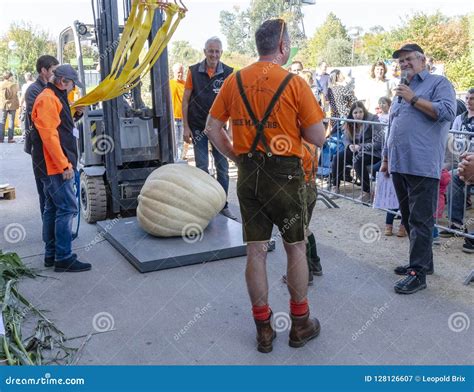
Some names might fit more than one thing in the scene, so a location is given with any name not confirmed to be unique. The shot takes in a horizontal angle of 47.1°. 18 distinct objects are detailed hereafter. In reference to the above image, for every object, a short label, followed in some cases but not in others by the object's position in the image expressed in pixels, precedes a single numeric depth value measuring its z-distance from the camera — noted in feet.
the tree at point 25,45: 92.63
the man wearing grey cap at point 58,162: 15.48
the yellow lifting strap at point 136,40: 18.24
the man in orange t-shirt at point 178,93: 37.23
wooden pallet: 27.61
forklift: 20.62
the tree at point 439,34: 94.94
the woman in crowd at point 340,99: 32.40
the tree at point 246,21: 135.13
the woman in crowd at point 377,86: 32.14
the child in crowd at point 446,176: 19.79
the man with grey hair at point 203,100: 21.14
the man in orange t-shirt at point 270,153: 10.85
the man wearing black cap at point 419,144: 14.32
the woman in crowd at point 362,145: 24.84
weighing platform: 16.72
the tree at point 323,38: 130.44
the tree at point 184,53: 127.85
